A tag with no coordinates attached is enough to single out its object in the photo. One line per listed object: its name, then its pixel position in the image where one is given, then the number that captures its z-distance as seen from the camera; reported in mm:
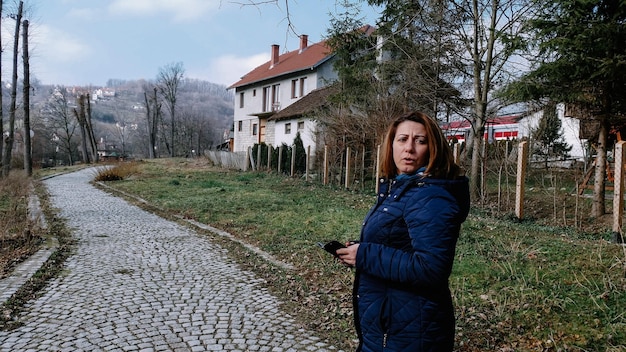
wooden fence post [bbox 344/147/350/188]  18281
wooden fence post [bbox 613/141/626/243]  8343
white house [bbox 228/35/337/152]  34906
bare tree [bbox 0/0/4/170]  21920
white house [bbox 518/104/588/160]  29656
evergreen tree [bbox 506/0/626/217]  10328
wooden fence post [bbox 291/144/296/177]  23464
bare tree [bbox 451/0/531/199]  14031
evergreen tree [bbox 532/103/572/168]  16144
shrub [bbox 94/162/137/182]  24562
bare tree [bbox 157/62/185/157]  63659
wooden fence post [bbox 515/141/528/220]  10758
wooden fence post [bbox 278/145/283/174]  25156
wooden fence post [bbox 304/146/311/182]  21505
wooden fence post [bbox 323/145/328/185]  19906
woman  1897
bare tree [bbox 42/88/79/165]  60719
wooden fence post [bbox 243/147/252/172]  29155
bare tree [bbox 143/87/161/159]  61444
